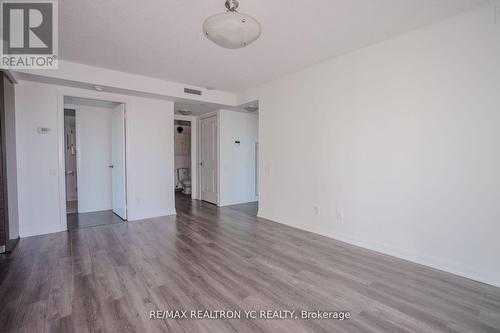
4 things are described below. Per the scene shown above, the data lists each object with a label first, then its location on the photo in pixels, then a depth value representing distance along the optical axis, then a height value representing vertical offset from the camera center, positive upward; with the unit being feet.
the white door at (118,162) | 14.90 -0.48
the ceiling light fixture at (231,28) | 6.13 +3.38
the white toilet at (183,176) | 26.63 -2.44
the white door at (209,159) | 19.94 -0.38
